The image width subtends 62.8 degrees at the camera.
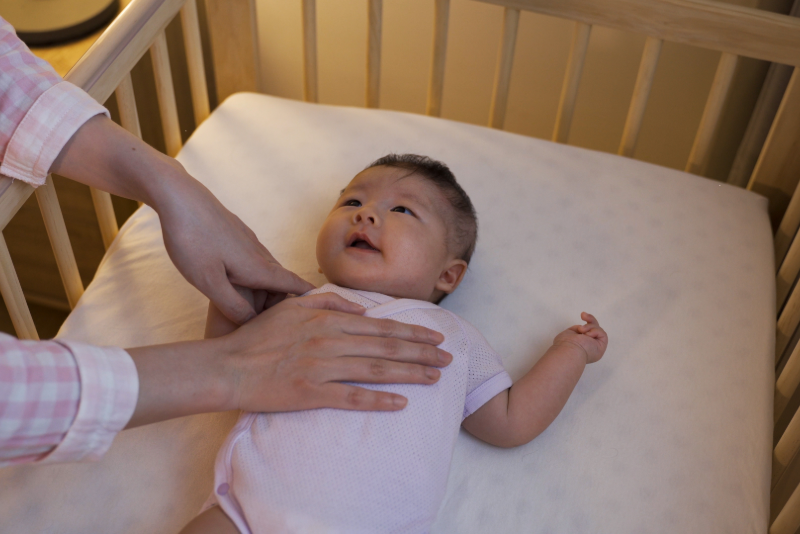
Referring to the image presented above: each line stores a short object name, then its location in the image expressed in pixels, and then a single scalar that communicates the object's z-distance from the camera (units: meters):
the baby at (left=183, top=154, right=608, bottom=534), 0.73
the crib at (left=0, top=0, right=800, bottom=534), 0.83
